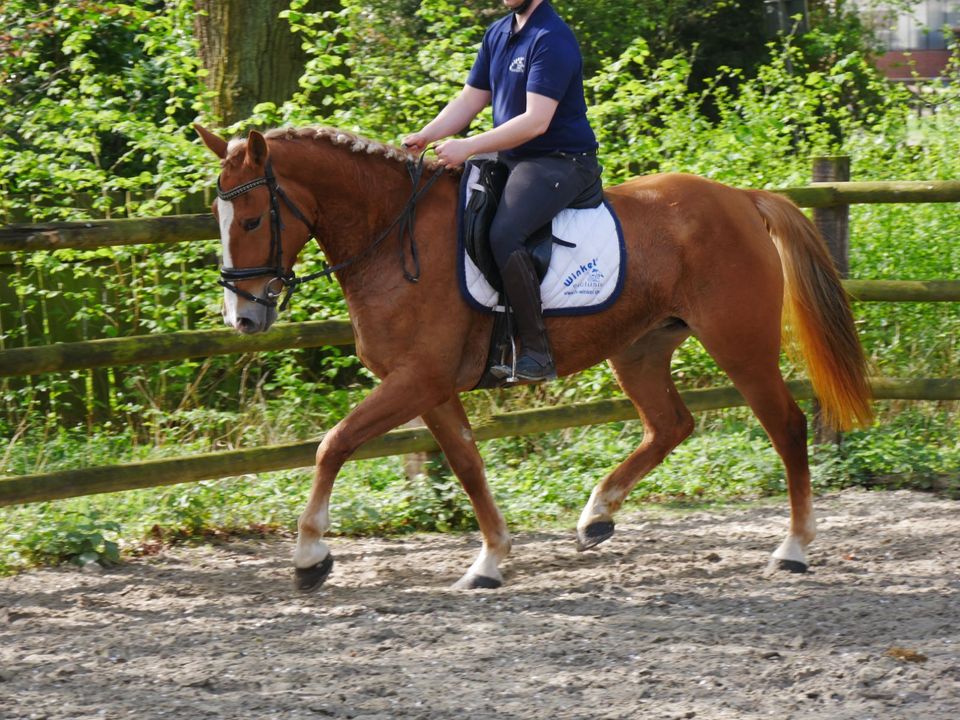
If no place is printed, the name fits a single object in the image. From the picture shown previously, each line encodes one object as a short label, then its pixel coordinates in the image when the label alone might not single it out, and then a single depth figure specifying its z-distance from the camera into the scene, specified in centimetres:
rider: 1009
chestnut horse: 990
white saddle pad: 1063
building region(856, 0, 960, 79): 7250
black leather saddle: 1037
